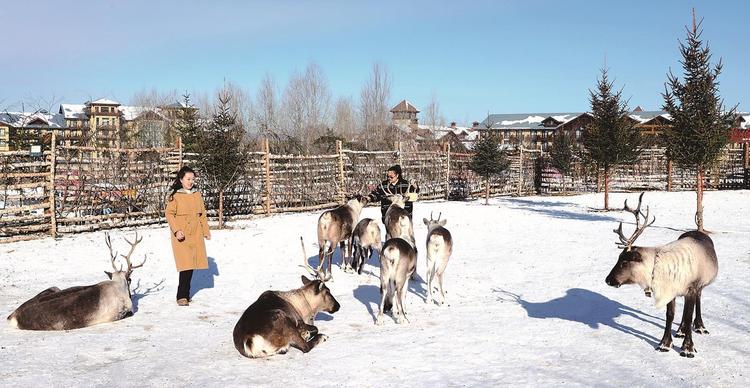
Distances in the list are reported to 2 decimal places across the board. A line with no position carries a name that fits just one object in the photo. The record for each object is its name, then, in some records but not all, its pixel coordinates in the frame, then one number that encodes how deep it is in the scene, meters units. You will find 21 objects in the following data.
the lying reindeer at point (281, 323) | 5.77
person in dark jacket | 10.62
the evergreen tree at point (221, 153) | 14.79
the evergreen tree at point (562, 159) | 27.48
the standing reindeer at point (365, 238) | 9.89
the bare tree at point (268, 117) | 47.38
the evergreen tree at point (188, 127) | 23.73
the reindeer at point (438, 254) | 8.25
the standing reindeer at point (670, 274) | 5.77
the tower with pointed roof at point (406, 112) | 83.19
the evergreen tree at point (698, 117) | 13.12
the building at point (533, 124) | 78.13
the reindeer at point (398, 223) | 9.35
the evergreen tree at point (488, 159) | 21.99
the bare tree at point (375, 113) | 52.15
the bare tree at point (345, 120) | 54.16
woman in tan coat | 7.91
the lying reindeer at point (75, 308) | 6.77
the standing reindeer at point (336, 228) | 10.06
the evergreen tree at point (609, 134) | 19.06
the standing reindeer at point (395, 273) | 7.19
